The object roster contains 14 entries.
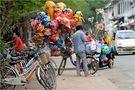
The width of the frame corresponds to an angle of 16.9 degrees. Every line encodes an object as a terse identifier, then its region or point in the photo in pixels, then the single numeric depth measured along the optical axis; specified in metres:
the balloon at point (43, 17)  14.26
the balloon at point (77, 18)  17.17
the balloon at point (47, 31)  14.47
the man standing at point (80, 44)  15.67
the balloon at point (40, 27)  14.46
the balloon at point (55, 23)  14.67
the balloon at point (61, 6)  16.03
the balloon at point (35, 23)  14.74
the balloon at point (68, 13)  16.20
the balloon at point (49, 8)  15.00
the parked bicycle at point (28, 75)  10.60
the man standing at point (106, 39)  20.41
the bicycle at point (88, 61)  16.72
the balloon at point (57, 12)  15.34
